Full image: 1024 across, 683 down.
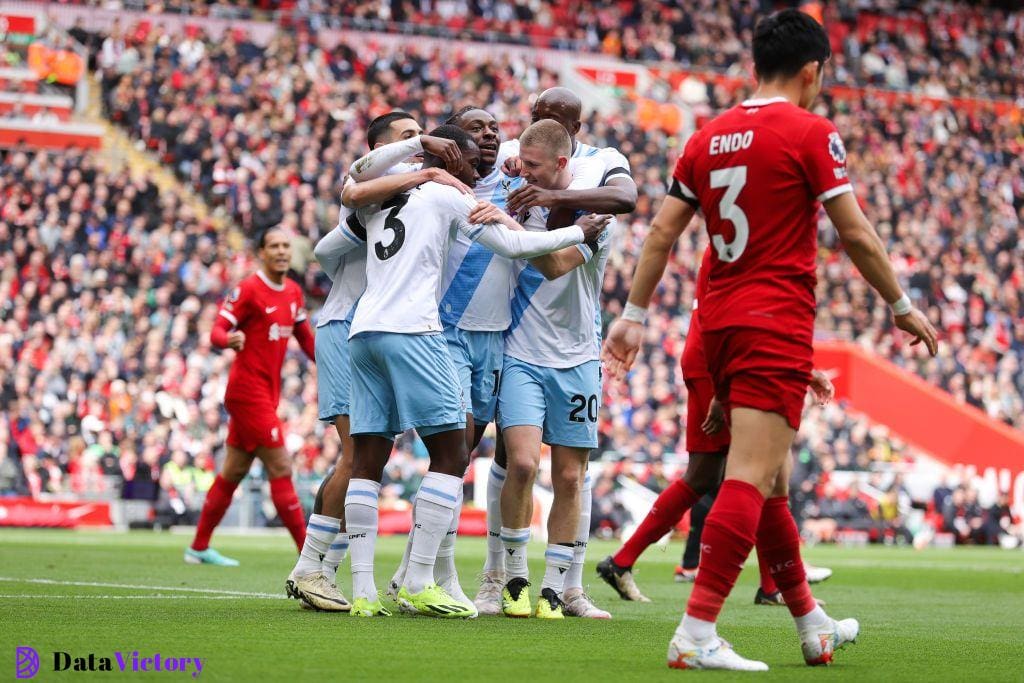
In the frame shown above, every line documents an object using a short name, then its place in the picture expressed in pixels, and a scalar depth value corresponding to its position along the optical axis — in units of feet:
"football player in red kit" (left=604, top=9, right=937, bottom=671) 35.81
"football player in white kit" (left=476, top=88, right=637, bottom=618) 51.29
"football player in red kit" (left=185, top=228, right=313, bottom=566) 73.67
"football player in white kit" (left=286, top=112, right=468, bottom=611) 48.60
